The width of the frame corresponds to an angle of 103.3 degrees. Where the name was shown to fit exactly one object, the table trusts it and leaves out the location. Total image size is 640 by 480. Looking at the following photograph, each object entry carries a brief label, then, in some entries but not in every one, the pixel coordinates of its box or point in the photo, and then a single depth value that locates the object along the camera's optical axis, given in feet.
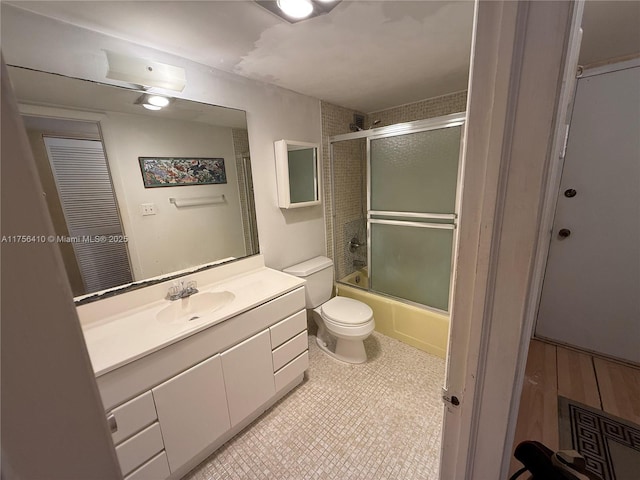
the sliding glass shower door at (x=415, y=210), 6.03
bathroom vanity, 3.40
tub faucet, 9.11
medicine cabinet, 6.38
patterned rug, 3.94
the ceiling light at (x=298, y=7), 3.32
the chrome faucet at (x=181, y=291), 4.87
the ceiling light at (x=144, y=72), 3.99
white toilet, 6.26
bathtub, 6.64
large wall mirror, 3.67
